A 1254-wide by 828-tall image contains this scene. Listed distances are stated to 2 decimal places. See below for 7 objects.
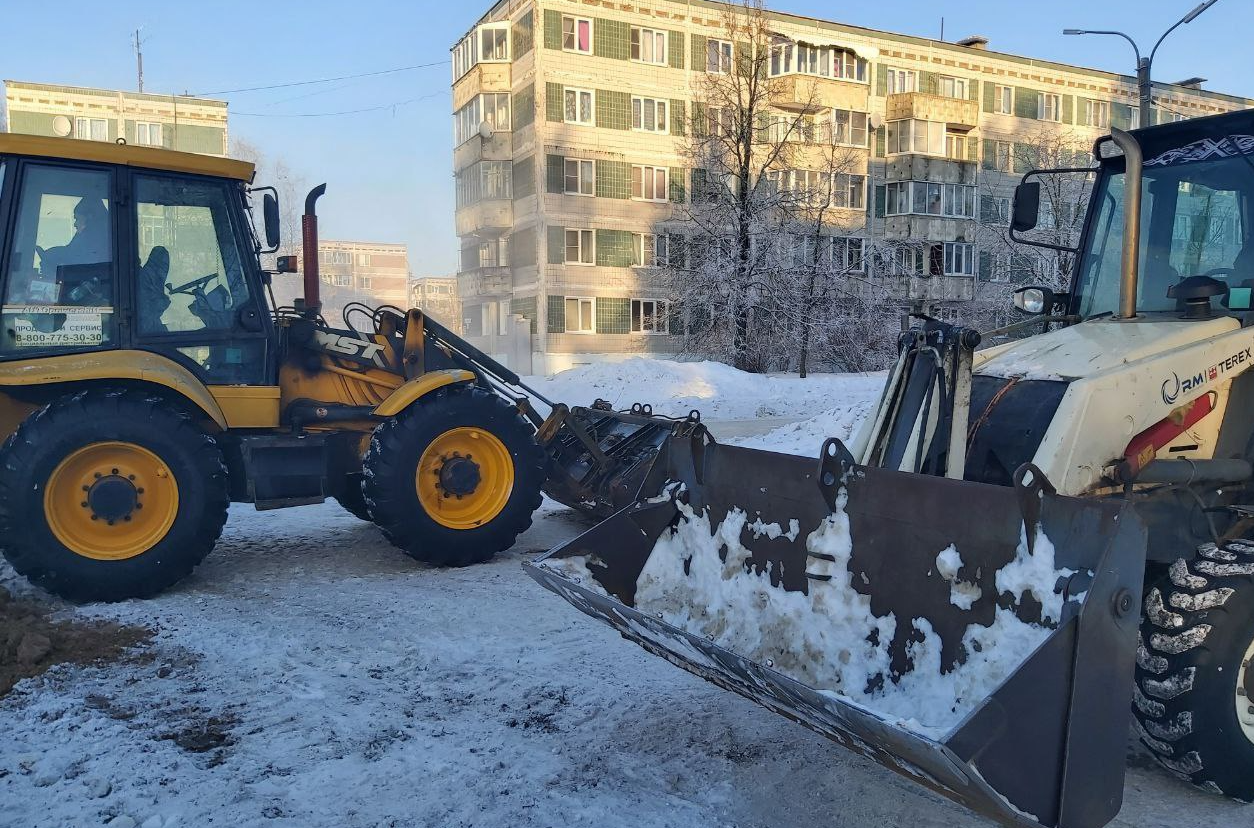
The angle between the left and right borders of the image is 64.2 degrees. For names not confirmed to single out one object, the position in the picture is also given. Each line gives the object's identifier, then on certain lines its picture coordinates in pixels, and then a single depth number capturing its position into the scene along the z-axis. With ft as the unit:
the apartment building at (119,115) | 150.00
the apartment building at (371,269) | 347.77
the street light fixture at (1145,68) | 53.78
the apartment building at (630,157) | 114.52
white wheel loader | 9.39
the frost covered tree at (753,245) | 99.30
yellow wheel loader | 20.13
